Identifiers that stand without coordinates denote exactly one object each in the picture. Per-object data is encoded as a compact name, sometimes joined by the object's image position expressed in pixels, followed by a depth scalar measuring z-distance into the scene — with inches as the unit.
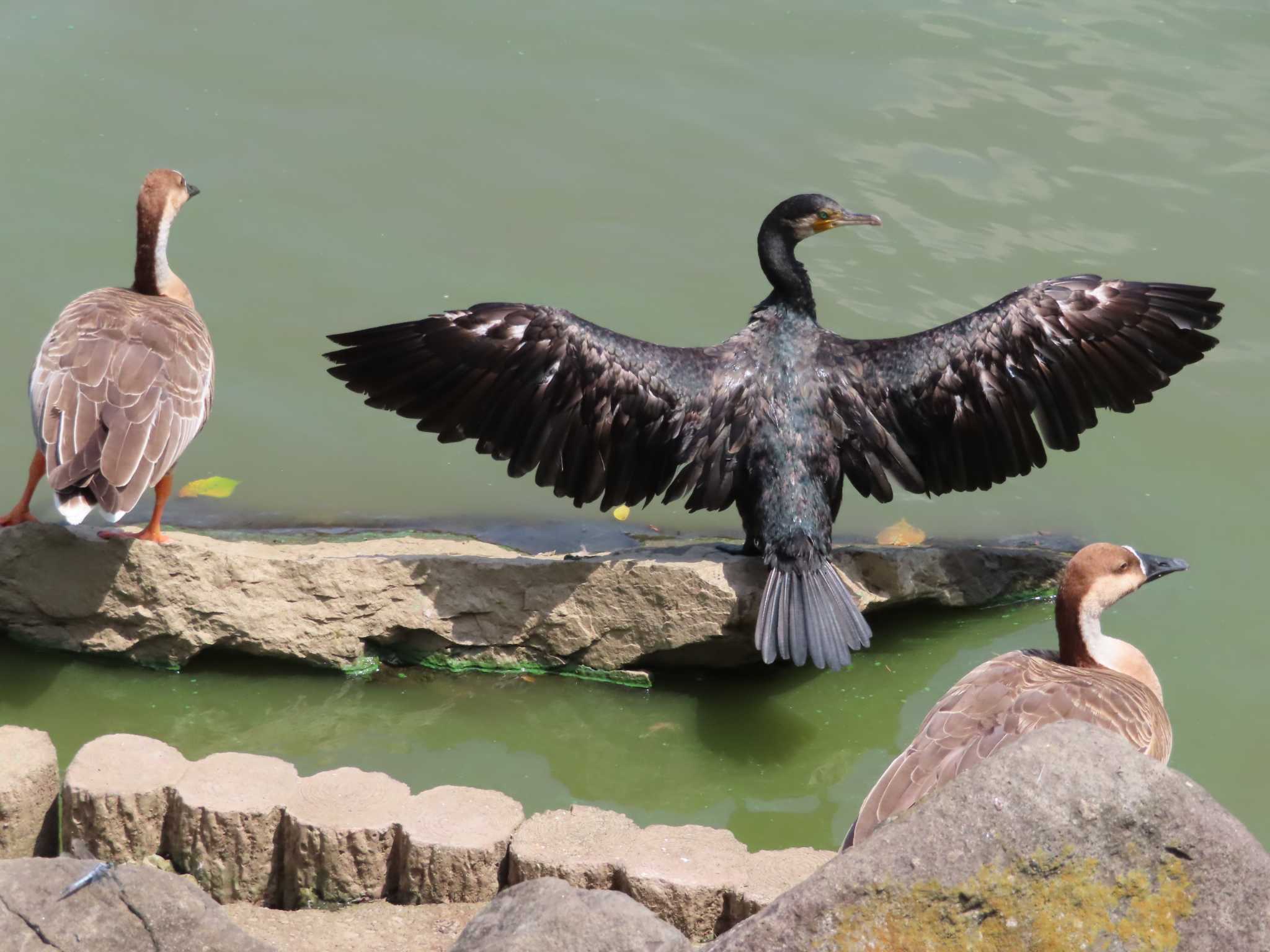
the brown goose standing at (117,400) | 201.3
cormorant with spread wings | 230.5
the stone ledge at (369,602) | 210.7
